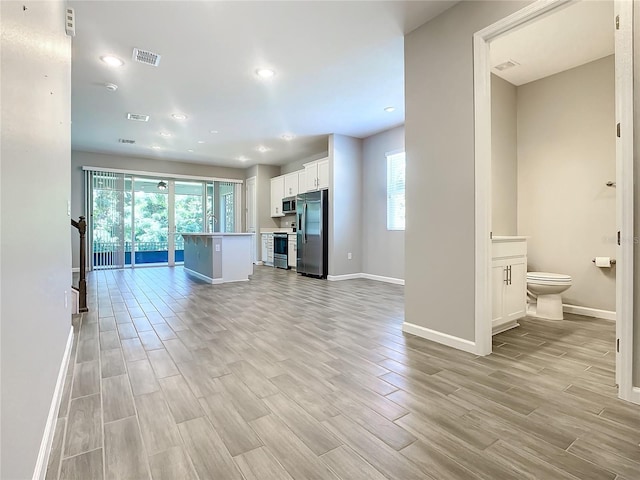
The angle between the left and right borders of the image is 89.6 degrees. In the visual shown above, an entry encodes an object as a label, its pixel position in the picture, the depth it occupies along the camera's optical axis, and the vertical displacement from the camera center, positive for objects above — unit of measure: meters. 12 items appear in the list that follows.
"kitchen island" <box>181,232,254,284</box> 5.71 -0.34
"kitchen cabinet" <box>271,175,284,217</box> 8.49 +1.18
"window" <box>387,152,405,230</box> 5.74 +0.84
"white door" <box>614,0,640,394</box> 1.79 +0.20
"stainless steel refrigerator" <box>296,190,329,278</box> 6.44 +0.11
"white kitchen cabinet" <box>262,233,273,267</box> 8.70 -0.28
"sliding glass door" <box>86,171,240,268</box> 7.78 +0.68
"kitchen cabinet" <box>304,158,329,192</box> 6.65 +1.36
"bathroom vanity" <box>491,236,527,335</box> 2.86 -0.41
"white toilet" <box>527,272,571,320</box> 3.44 -0.59
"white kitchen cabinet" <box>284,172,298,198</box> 7.80 +1.34
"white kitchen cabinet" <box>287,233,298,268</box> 7.62 -0.31
